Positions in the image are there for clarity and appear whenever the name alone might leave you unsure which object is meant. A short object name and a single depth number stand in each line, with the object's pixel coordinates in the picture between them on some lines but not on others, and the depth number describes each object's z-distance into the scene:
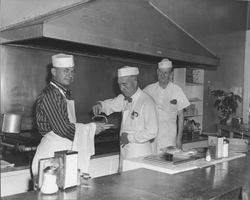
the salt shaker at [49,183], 1.63
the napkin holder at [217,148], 2.70
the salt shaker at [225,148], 2.77
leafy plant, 5.91
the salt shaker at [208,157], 2.59
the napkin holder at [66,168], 1.71
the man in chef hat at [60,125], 2.45
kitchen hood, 2.33
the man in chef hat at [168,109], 3.65
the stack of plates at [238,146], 3.10
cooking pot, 2.80
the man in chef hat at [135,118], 3.00
